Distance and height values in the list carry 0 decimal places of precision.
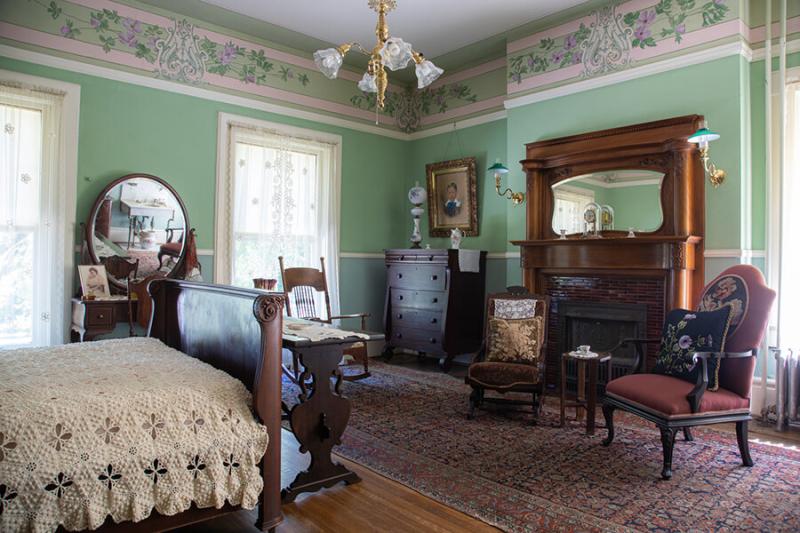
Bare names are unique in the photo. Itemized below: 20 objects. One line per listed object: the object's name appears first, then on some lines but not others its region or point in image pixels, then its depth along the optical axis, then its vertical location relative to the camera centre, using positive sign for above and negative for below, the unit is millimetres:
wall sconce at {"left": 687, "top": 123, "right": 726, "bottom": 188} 4020 +952
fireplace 4406 +275
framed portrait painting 6516 +942
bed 1880 -629
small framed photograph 4582 -109
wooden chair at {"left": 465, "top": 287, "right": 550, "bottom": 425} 4027 -789
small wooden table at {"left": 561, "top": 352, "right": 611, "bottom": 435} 3750 -796
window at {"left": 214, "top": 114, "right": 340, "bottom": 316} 5676 +770
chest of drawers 5984 -361
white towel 6000 +144
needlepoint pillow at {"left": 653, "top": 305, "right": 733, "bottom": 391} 3293 -400
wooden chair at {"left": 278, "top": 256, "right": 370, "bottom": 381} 5652 -185
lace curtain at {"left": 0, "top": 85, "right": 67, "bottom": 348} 4445 +402
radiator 3979 -832
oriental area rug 2598 -1135
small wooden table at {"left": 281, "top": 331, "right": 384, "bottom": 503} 2830 -772
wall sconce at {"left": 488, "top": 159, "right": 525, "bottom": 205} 5364 +870
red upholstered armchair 3076 -672
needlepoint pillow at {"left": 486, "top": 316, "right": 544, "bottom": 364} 4281 -530
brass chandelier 3041 +1220
